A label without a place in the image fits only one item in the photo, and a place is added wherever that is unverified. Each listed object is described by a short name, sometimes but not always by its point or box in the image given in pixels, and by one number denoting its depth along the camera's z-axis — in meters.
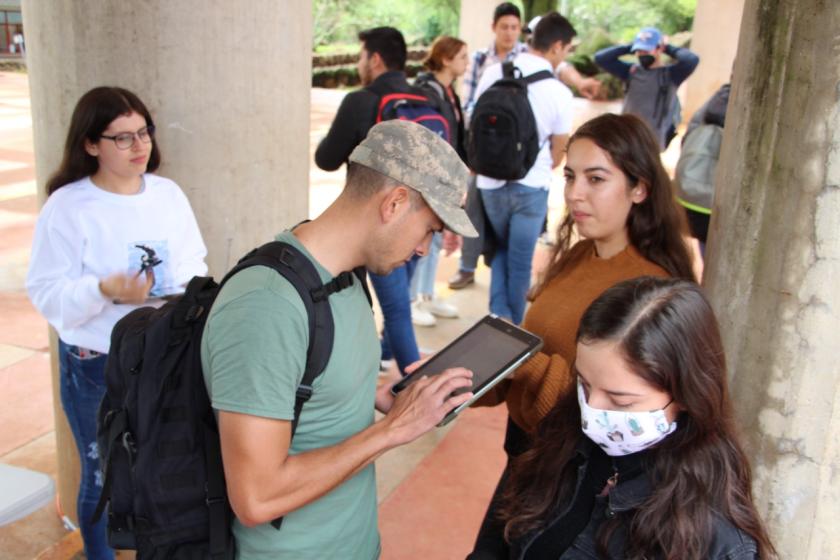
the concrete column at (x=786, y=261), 2.28
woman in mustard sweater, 2.54
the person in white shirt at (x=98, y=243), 2.75
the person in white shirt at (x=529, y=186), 5.12
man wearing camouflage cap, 1.70
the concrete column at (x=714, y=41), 16.81
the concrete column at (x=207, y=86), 3.02
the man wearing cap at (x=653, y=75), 6.99
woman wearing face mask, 1.71
